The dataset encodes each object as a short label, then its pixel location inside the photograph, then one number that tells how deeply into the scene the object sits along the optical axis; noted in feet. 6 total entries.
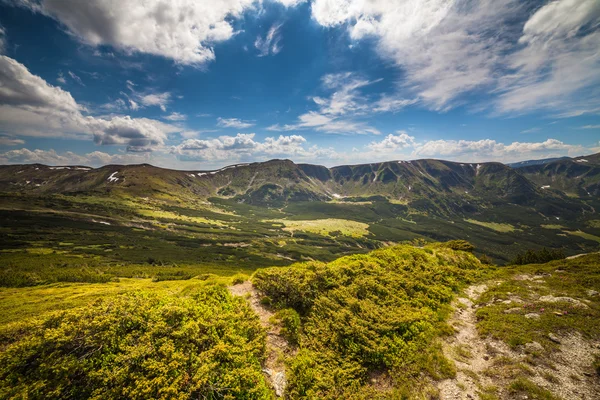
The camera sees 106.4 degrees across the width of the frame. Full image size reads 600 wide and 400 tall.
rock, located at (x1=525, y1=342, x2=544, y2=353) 50.39
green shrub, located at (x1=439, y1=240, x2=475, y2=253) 153.79
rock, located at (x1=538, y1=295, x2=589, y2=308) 65.44
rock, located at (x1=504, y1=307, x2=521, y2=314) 68.08
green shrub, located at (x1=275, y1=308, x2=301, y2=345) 62.75
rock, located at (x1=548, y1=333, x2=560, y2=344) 52.60
